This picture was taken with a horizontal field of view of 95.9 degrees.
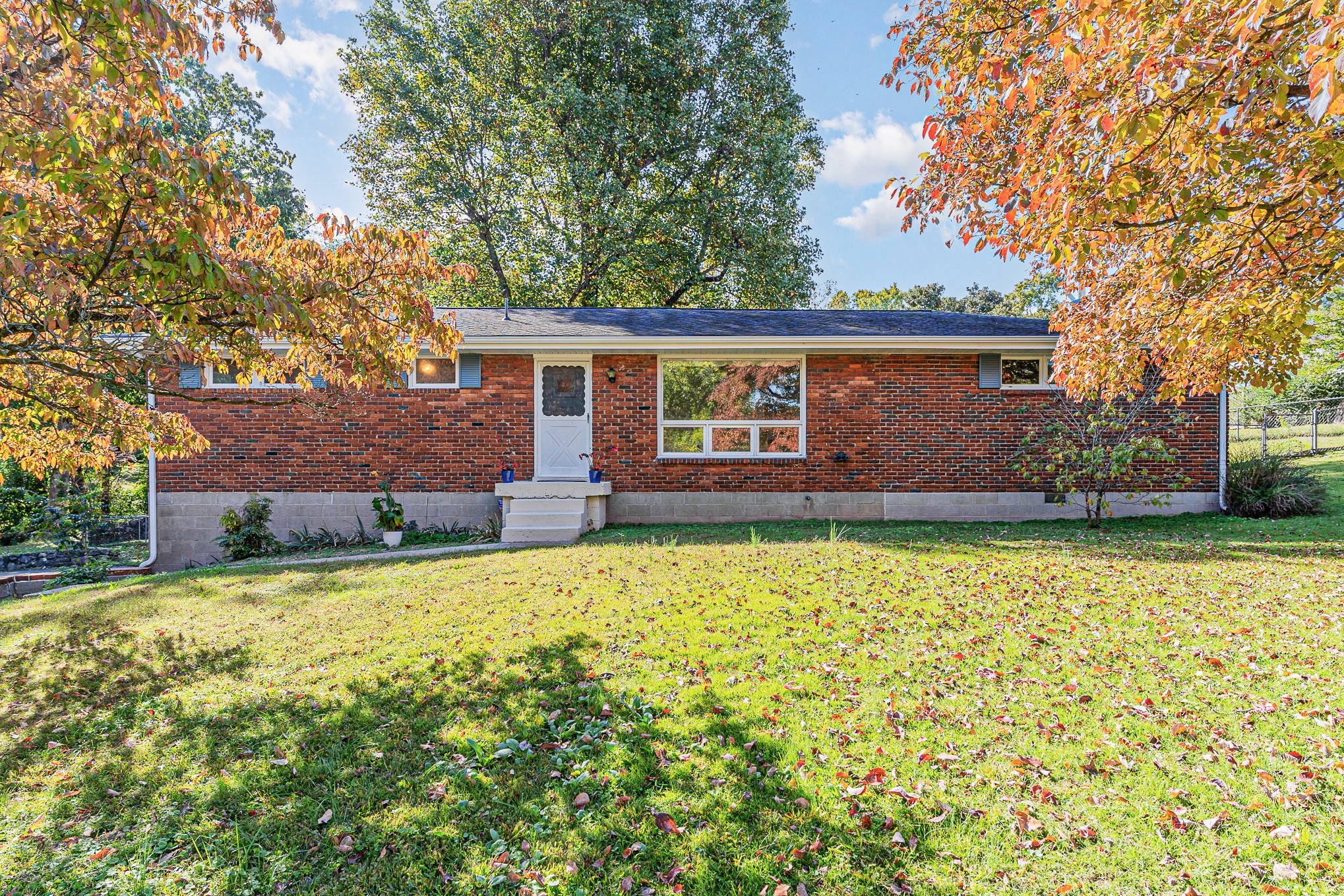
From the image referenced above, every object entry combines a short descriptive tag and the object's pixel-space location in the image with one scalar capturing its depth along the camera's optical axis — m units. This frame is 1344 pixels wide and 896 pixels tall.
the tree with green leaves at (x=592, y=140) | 18.23
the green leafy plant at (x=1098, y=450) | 9.62
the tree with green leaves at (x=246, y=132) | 23.88
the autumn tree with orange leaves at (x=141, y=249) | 2.83
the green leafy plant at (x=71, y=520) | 9.72
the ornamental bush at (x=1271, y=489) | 10.08
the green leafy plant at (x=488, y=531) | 9.80
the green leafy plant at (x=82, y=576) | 9.03
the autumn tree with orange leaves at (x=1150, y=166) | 2.71
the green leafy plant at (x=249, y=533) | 9.84
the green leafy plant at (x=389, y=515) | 9.81
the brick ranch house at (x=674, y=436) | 10.52
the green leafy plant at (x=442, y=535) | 9.91
